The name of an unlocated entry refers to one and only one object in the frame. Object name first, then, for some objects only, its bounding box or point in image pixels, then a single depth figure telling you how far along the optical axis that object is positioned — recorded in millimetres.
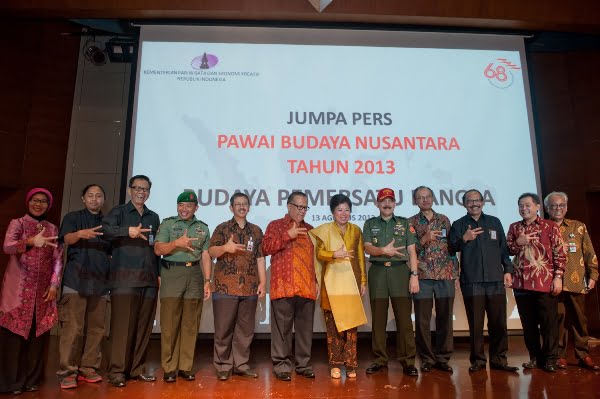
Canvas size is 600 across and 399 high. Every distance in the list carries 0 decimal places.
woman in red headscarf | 2738
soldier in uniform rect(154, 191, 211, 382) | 2975
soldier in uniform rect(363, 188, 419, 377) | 3188
